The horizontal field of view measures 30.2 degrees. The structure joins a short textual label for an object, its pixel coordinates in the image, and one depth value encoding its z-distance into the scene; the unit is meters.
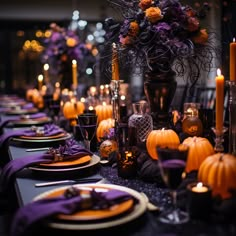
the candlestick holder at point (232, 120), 1.40
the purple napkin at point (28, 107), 3.88
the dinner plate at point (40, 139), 2.03
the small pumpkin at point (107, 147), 1.68
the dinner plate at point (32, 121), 2.79
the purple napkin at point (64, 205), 0.95
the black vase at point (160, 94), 1.66
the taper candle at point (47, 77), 4.68
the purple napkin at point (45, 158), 1.42
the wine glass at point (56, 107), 2.54
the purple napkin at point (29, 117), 2.95
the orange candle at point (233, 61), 1.31
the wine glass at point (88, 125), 1.70
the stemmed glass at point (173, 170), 1.01
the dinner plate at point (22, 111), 3.62
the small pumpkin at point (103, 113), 2.25
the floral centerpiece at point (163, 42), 1.54
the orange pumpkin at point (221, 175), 1.07
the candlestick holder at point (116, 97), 1.76
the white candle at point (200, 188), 1.03
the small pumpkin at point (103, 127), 1.94
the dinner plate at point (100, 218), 0.93
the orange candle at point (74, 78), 2.85
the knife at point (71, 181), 1.34
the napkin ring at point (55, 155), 1.53
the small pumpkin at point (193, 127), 1.66
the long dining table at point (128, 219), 0.94
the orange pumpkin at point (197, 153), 1.28
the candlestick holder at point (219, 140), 1.25
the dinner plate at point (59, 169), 1.43
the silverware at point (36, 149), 1.91
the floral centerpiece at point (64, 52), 3.67
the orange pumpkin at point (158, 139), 1.44
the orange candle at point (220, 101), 1.24
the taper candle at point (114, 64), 1.67
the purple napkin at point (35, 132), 2.08
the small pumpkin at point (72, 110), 2.59
